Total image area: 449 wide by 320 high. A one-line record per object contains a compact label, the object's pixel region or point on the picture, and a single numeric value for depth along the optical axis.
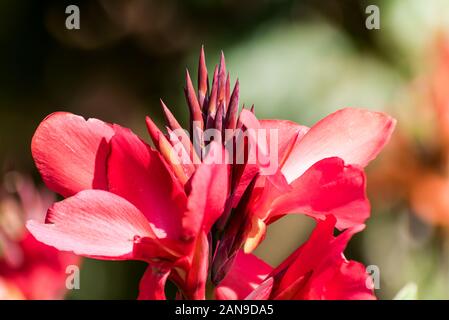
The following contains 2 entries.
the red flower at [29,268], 0.68
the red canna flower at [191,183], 0.50
